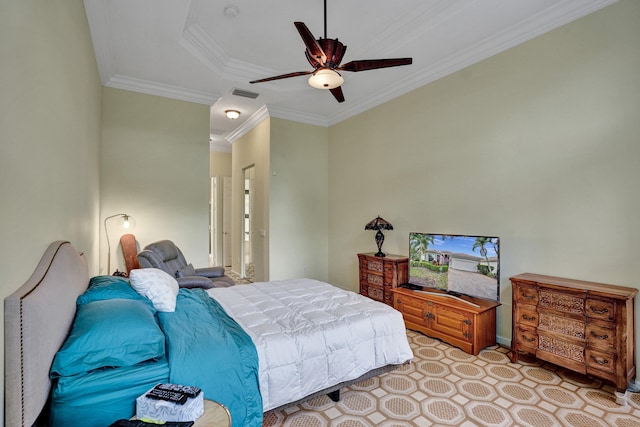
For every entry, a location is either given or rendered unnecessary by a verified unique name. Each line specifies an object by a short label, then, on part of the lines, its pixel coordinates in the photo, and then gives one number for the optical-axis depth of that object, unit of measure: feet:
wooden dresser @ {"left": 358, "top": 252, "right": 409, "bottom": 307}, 13.52
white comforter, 6.24
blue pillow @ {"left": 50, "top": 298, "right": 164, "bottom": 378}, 4.63
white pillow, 7.20
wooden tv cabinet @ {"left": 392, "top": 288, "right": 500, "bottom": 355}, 10.22
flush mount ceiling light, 17.93
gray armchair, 10.79
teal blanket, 5.30
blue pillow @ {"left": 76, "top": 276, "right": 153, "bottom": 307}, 6.37
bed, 3.79
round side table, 4.30
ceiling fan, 7.98
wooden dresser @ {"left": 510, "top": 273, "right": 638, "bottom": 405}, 7.54
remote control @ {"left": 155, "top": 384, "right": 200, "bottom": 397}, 4.46
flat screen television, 10.64
